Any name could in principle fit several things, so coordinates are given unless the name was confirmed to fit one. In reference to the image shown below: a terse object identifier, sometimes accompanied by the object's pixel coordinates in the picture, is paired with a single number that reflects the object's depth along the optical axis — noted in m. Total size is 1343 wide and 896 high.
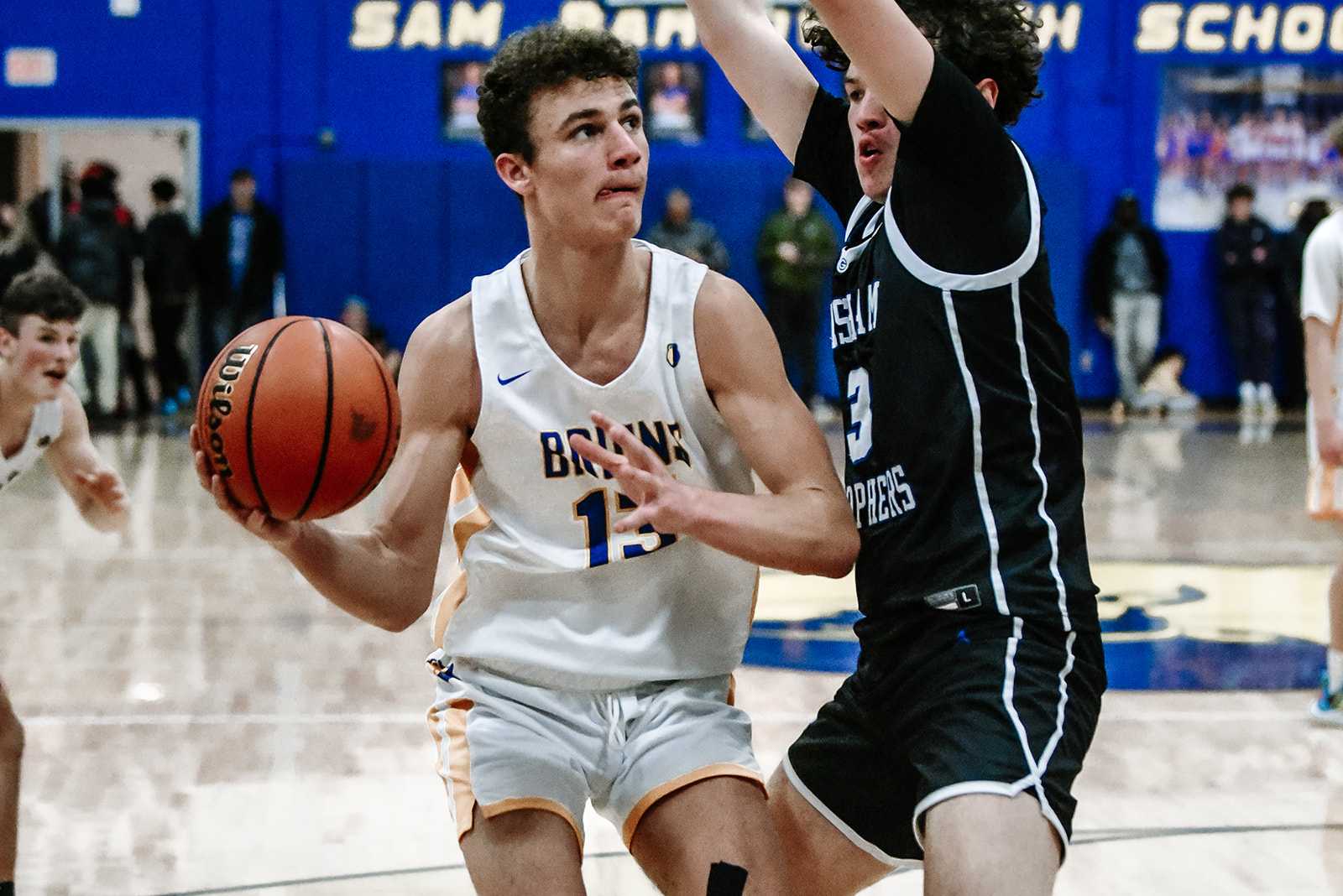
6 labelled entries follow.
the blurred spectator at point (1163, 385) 17.53
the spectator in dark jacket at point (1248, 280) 17.12
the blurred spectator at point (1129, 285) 16.98
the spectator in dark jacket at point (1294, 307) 16.98
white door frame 17.05
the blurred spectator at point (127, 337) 15.70
